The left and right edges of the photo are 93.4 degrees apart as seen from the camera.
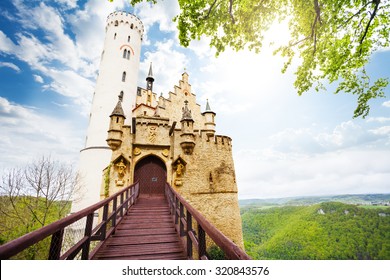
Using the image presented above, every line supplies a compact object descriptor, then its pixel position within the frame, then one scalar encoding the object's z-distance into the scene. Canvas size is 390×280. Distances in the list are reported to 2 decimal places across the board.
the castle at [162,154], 11.26
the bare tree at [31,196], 17.09
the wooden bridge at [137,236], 1.69
